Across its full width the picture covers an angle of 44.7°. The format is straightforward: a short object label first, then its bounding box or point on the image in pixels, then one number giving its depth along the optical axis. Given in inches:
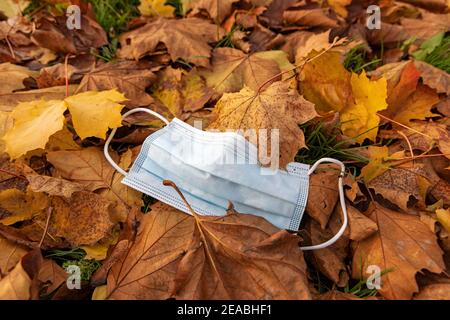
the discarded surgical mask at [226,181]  19.7
